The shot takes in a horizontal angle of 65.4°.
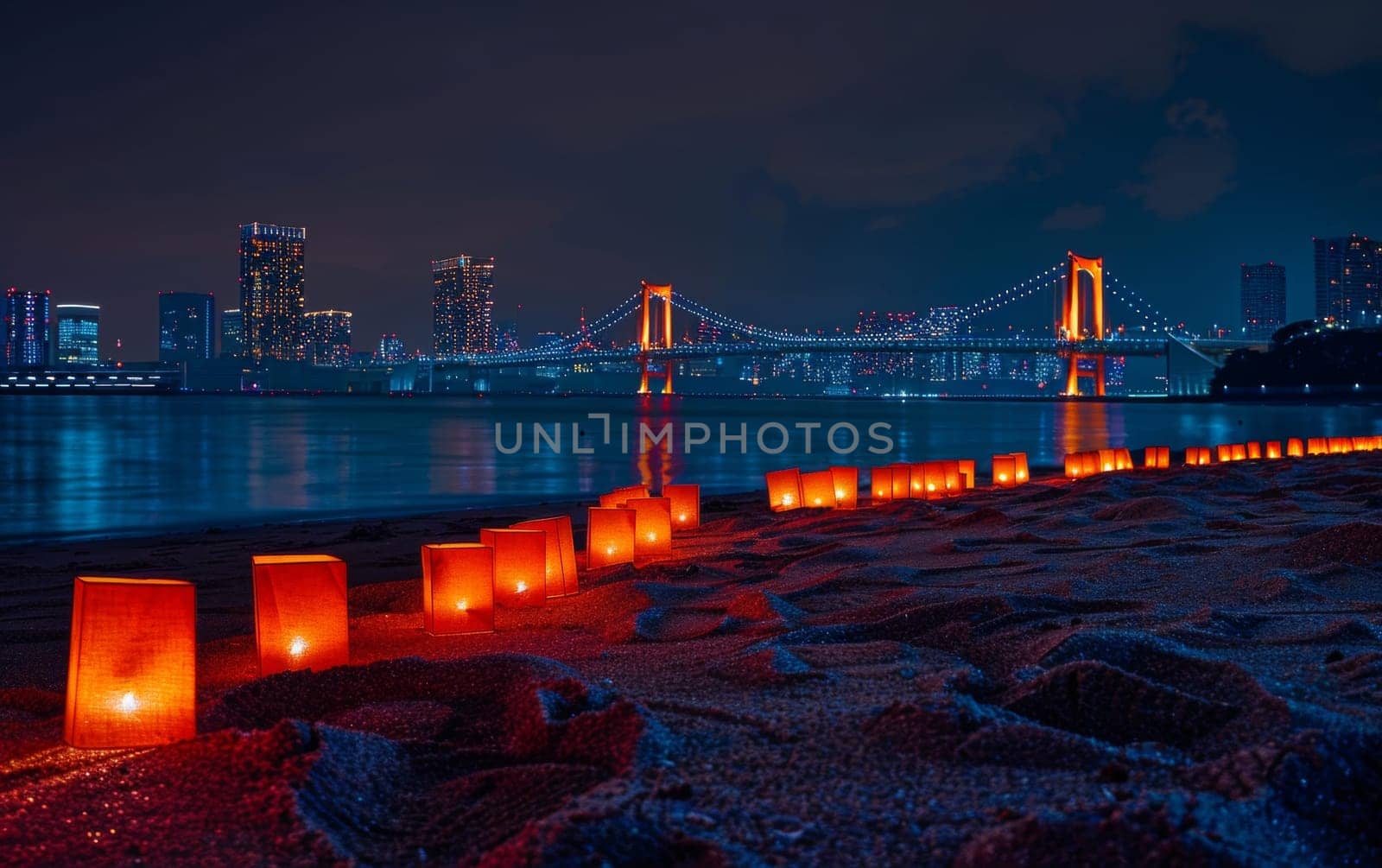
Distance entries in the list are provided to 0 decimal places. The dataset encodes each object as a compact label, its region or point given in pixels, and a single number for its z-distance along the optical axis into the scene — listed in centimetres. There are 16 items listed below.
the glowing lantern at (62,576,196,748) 177
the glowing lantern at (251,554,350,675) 234
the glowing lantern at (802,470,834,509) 665
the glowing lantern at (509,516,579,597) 339
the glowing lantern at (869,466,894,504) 714
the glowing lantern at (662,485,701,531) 563
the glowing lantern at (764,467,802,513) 655
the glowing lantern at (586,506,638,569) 409
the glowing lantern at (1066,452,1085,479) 971
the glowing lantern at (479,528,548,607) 319
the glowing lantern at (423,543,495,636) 280
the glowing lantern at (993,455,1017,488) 864
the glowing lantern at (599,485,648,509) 534
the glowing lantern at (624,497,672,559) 434
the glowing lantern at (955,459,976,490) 820
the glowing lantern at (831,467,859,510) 664
